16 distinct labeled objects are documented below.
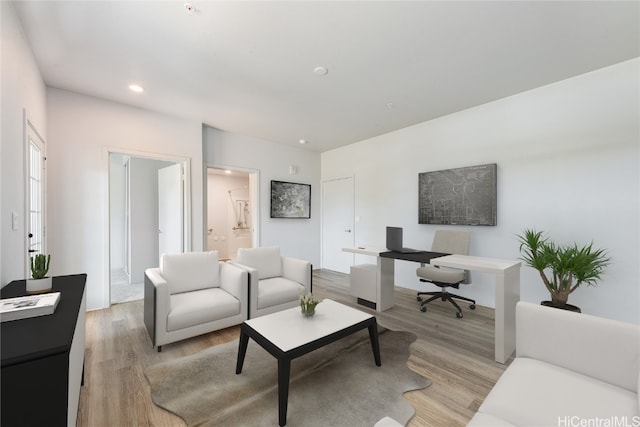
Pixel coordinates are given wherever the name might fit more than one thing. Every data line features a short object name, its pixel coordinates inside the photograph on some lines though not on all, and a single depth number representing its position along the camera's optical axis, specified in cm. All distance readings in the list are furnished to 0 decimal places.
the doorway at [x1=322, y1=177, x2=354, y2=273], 531
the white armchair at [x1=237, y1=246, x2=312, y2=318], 281
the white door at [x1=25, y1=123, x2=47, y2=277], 227
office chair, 317
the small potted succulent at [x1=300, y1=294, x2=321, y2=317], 207
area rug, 159
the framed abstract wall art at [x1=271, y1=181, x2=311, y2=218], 516
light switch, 186
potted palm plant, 226
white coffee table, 156
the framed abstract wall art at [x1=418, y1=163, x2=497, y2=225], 336
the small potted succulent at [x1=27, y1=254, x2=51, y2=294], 158
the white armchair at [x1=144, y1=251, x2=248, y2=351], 230
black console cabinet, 87
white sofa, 107
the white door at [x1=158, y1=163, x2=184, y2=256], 394
